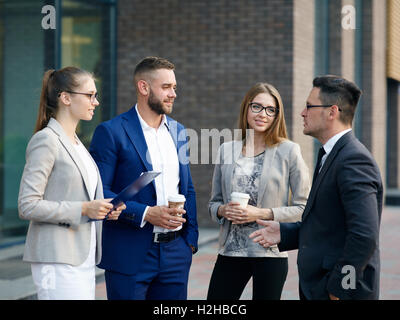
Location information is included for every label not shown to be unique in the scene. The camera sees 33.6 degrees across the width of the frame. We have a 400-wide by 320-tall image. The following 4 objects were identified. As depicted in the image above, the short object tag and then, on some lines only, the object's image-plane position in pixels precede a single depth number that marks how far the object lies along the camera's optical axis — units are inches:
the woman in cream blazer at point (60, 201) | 129.7
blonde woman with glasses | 164.4
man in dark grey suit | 122.8
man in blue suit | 154.1
